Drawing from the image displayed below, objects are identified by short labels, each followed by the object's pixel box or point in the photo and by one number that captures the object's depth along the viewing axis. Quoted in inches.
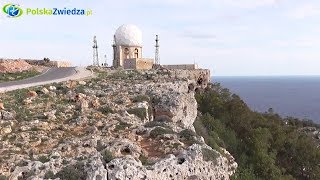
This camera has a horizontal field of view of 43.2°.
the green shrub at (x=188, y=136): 760.3
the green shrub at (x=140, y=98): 1104.2
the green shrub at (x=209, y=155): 686.4
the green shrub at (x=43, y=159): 620.7
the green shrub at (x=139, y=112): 968.9
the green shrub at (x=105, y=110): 950.0
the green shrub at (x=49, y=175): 568.2
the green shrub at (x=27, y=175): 574.4
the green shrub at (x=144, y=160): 631.8
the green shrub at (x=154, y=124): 856.3
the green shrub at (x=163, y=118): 950.2
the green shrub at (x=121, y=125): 830.5
